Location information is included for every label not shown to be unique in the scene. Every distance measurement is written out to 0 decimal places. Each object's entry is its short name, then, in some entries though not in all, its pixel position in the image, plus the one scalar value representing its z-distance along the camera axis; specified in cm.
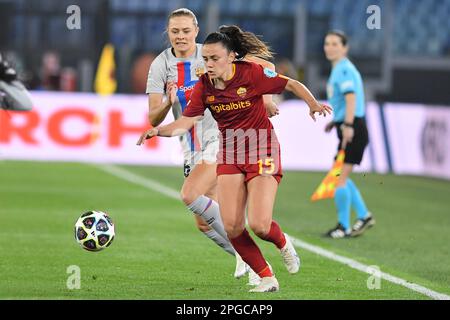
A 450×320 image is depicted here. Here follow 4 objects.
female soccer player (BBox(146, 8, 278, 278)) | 1889
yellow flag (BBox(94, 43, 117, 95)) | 5750
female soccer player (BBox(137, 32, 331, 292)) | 1730
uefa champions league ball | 1945
